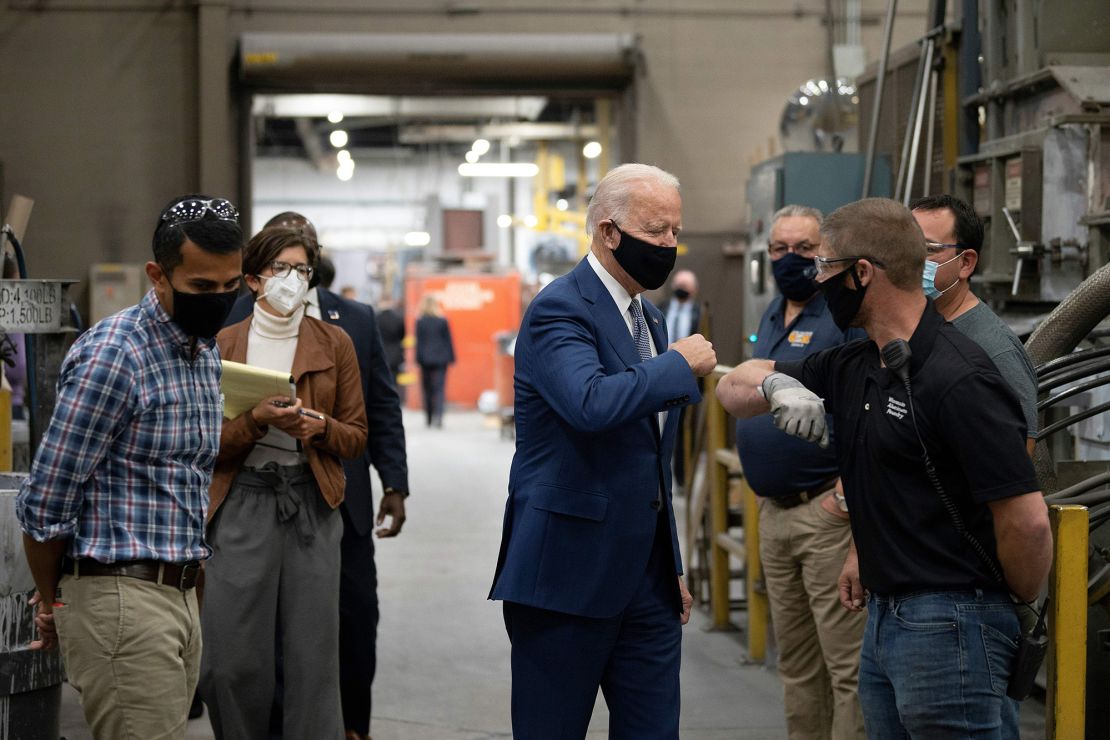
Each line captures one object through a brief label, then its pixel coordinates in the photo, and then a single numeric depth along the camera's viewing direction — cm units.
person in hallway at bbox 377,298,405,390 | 1644
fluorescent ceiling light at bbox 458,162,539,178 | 2102
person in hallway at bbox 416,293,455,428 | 1752
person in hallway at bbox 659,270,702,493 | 1095
